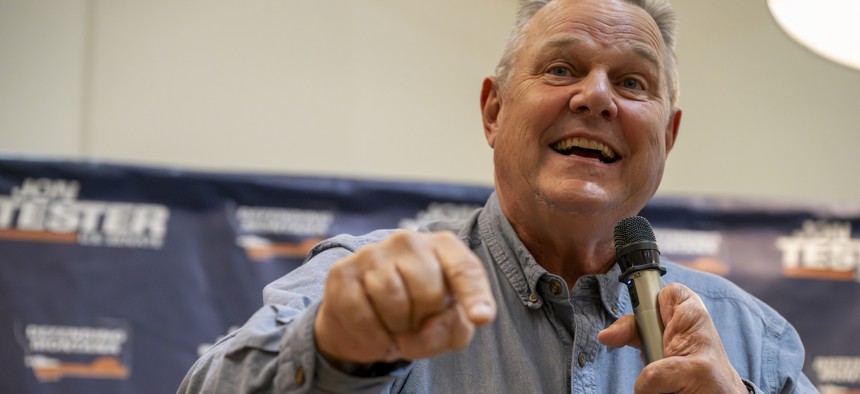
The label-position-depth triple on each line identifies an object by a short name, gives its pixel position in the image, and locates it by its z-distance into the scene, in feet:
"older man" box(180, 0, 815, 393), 3.77
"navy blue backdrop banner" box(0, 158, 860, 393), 9.15
